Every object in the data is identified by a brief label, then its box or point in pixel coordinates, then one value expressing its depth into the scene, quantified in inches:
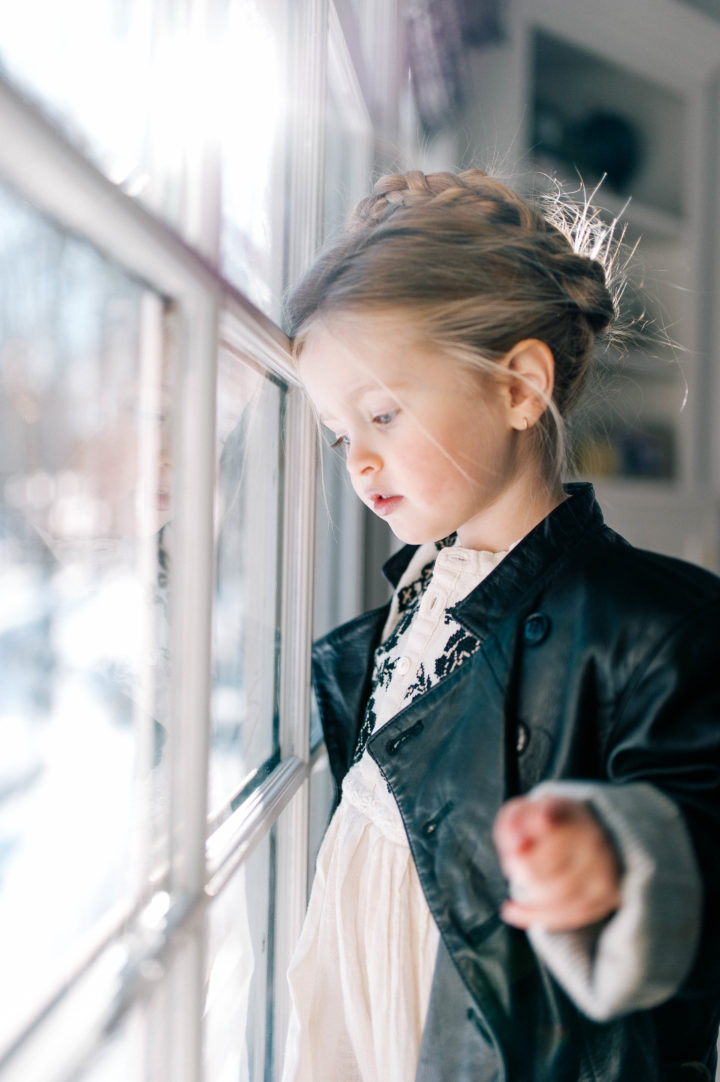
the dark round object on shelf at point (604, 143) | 96.9
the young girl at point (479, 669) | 22.7
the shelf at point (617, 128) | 95.6
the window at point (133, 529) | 14.4
